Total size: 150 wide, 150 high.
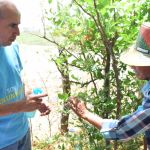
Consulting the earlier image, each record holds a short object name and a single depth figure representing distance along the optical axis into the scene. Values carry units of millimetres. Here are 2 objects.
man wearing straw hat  1360
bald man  1579
